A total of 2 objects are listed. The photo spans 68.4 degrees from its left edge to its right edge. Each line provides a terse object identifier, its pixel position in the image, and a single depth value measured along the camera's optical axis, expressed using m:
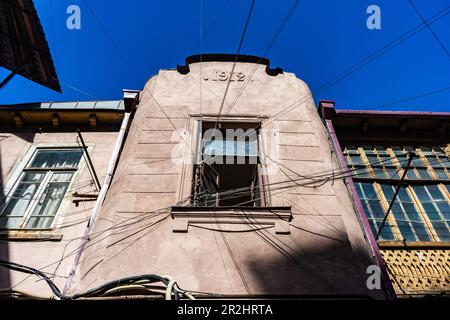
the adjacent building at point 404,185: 6.41
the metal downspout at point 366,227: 5.28
